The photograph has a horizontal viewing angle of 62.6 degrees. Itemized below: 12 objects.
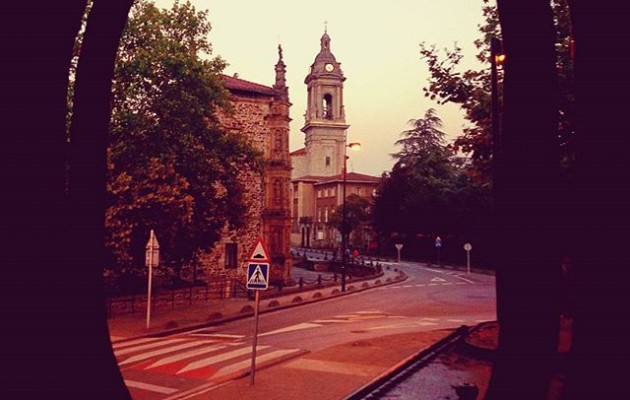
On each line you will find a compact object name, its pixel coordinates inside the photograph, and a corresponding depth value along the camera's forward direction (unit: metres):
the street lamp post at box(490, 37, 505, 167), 10.95
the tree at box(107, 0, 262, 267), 17.86
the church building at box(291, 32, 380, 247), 90.62
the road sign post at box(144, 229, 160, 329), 16.19
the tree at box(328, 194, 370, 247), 72.70
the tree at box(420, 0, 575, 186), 15.62
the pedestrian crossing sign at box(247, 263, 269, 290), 10.16
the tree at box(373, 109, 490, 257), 50.84
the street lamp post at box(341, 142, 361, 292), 28.41
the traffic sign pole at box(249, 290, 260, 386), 9.56
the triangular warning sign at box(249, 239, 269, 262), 10.39
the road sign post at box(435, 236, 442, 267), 48.84
